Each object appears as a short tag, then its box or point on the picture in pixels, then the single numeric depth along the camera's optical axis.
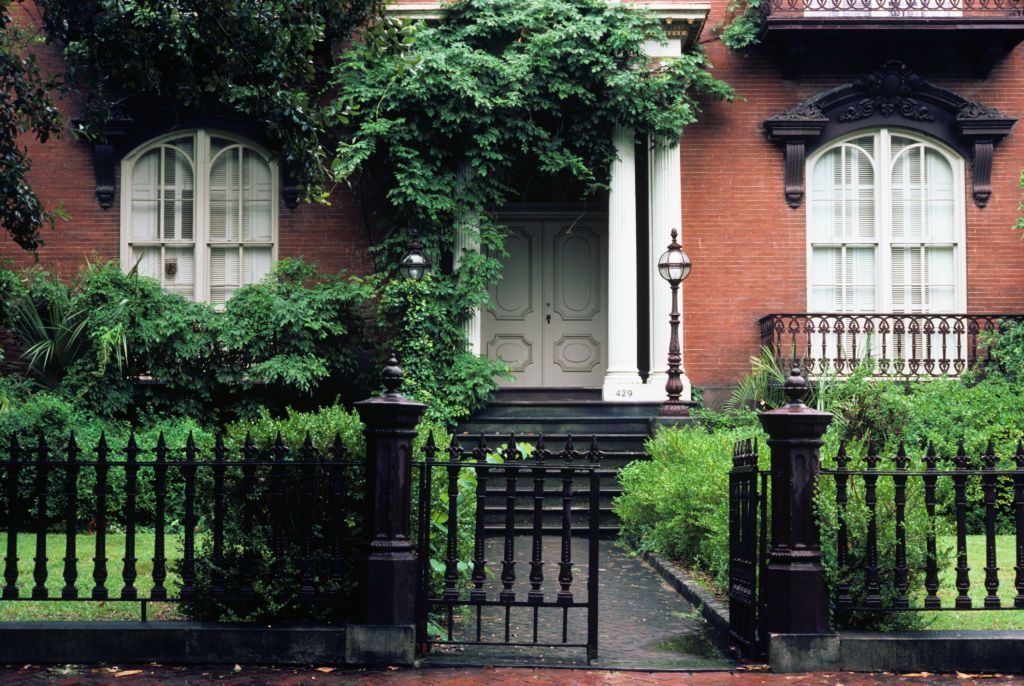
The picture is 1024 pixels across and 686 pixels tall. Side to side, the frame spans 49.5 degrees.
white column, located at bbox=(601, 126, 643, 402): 14.48
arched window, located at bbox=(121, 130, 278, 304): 15.62
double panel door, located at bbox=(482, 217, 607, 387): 16.45
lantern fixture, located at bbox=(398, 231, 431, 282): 13.88
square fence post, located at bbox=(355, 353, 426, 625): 6.05
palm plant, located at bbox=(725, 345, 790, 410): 14.52
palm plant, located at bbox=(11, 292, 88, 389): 13.73
